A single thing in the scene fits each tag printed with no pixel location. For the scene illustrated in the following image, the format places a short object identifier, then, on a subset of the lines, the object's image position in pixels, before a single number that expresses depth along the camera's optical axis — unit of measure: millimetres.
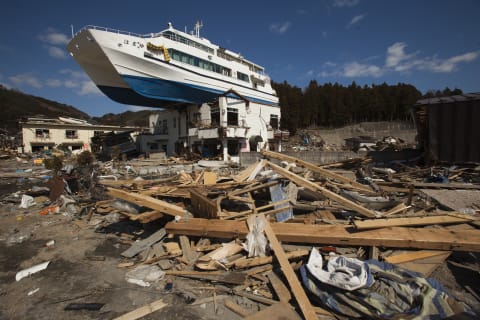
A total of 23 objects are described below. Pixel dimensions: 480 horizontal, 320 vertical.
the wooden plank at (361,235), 3328
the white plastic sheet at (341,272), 2514
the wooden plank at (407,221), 3705
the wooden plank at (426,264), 3086
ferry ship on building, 17547
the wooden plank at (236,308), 2740
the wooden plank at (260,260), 3498
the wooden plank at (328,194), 4230
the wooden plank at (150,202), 4867
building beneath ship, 20906
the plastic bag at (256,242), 3725
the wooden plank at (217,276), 3282
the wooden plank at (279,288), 2859
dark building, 10062
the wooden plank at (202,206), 4551
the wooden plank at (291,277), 2564
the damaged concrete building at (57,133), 31562
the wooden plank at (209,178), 7001
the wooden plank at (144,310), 2697
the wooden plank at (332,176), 6613
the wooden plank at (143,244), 4297
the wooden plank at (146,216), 4809
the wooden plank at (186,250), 3912
